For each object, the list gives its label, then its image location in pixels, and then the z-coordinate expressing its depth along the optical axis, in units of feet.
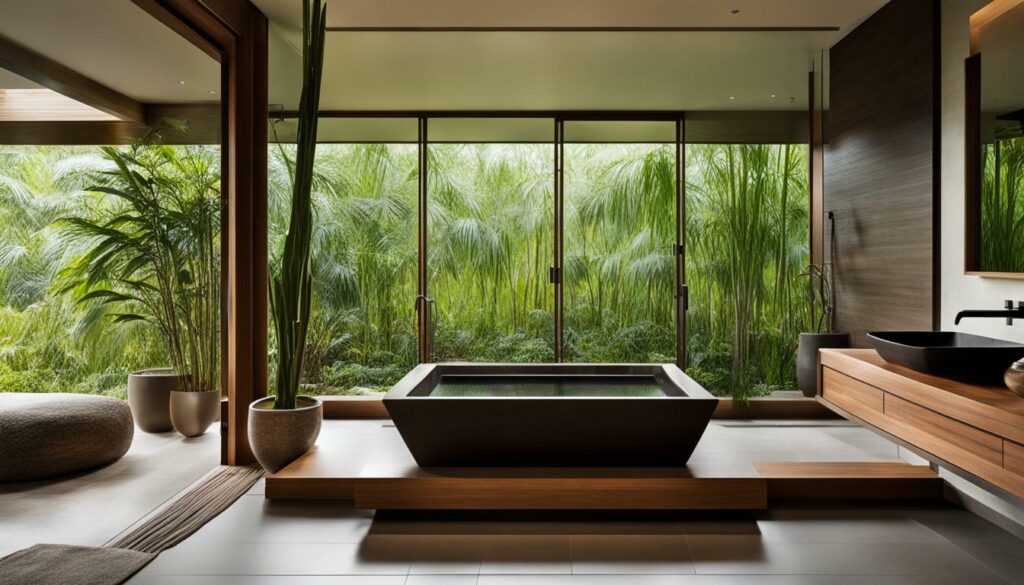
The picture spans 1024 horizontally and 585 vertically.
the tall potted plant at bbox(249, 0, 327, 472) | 12.64
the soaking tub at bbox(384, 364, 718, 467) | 10.84
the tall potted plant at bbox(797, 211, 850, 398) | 15.89
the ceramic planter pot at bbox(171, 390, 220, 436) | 13.70
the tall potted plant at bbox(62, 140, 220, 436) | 10.98
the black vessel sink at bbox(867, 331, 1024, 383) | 8.96
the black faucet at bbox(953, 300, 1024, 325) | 9.50
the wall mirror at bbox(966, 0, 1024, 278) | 10.13
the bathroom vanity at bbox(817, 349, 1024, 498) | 7.50
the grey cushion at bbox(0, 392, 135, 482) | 10.67
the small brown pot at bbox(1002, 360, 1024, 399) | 7.95
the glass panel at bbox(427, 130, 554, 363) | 19.16
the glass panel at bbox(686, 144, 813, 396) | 17.81
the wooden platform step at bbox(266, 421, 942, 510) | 10.93
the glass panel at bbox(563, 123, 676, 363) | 19.17
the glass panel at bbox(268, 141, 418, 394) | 18.52
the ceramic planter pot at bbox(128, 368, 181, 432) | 12.22
